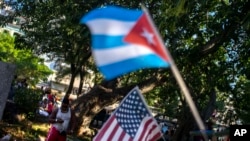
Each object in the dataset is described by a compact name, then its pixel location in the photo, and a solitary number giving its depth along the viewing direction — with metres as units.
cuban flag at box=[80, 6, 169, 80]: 3.99
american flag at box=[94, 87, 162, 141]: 5.88
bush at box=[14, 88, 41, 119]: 13.84
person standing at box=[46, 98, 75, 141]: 8.97
